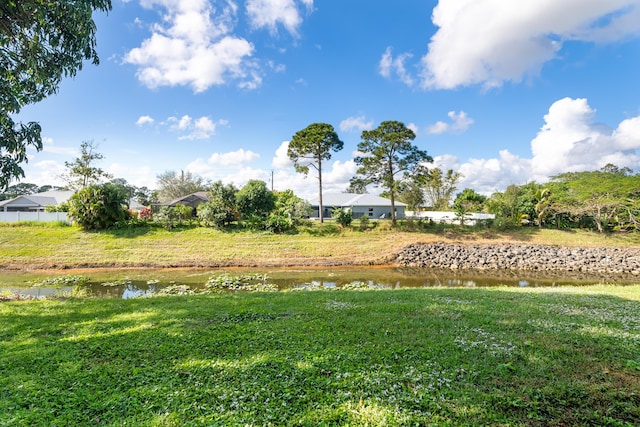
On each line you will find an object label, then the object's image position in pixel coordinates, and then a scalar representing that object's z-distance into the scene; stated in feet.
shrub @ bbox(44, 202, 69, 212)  86.60
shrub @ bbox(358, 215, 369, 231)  87.25
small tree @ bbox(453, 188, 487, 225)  96.12
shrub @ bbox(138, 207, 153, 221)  89.15
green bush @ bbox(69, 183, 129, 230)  73.87
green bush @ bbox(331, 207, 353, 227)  86.94
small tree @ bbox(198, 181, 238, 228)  80.94
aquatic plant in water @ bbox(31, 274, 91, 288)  46.17
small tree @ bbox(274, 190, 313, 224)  85.97
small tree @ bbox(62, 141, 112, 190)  100.32
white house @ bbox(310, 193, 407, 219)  120.37
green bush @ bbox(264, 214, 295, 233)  80.43
